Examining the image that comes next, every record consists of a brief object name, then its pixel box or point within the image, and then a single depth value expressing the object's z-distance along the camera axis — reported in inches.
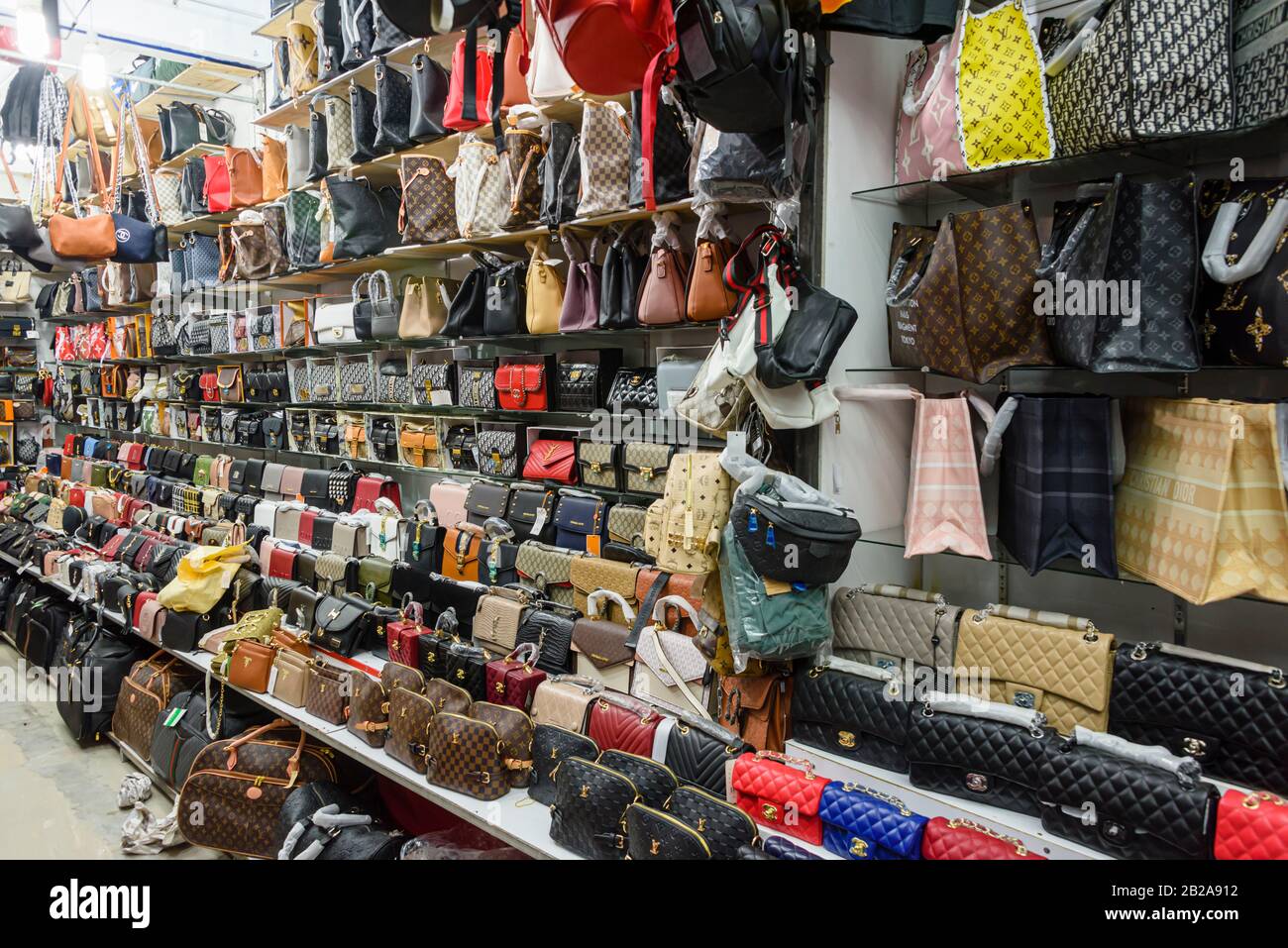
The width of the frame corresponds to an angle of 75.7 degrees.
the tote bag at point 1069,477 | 84.5
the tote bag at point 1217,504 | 72.2
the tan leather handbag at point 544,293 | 149.9
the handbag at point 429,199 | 171.2
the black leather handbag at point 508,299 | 158.1
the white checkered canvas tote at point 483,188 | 155.6
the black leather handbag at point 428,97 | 167.6
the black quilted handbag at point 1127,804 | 70.0
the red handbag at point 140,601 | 197.0
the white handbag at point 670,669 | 113.0
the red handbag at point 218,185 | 237.3
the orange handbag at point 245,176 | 229.5
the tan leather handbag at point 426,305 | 177.2
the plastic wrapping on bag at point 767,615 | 91.7
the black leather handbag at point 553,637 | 132.7
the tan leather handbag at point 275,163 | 222.2
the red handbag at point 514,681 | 124.3
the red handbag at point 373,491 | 203.2
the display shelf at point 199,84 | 246.5
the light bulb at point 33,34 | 168.6
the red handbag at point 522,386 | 156.5
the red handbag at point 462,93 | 152.7
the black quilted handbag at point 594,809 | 93.3
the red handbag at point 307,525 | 205.2
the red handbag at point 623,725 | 106.0
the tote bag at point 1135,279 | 76.8
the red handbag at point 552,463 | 155.2
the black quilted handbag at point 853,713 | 91.3
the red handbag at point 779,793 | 87.4
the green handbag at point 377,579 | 171.3
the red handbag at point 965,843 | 76.0
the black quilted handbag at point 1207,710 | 74.9
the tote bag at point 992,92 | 87.8
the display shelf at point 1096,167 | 81.2
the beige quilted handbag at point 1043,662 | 82.9
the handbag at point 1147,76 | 75.2
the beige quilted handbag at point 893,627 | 94.2
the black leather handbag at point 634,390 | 136.9
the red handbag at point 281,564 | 192.7
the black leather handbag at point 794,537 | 89.7
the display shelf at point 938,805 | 78.2
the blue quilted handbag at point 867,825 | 80.0
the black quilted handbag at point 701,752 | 97.7
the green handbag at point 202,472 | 269.4
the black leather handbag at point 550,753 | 107.1
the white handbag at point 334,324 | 203.8
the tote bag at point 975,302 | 86.7
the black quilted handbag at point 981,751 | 81.6
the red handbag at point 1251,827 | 66.7
